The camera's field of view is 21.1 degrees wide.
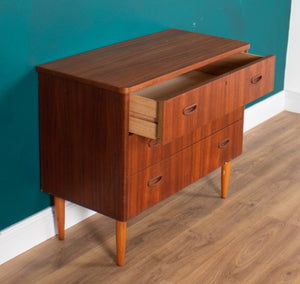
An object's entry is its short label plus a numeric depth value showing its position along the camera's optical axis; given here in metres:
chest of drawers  2.87
